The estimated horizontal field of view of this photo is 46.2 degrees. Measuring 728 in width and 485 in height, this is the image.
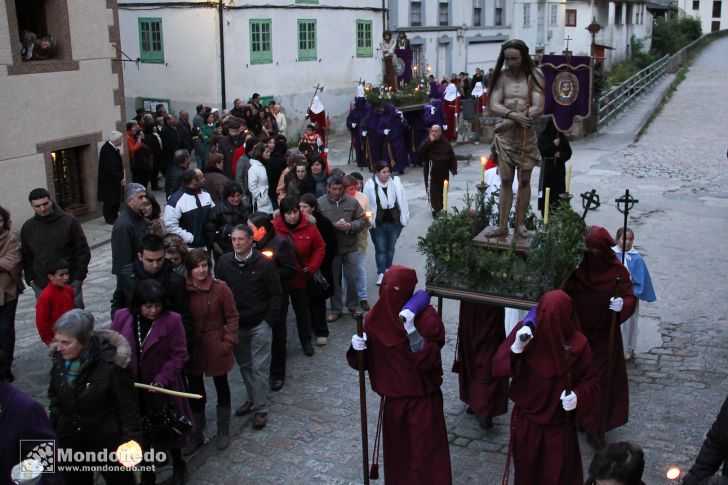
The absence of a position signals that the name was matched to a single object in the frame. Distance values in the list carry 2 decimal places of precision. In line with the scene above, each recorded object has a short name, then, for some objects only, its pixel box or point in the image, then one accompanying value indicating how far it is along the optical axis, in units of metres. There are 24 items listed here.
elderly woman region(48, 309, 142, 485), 5.49
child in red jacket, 7.61
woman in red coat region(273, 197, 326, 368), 8.86
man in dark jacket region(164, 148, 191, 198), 11.30
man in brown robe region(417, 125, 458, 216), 14.37
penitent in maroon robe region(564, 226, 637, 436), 7.16
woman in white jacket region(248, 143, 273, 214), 12.08
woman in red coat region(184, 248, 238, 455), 6.95
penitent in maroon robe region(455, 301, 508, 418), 7.48
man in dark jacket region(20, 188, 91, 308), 8.40
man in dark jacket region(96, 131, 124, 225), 15.09
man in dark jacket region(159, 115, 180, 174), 17.67
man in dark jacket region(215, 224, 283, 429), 7.55
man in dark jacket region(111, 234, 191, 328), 6.82
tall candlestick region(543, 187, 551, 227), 7.30
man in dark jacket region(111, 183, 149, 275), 8.20
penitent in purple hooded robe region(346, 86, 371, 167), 20.11
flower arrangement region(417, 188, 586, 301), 6.72
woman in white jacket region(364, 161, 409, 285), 10.98
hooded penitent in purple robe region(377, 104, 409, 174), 19.45
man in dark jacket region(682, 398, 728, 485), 4.86
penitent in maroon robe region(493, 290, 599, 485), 5.75
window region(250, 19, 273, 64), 24.58
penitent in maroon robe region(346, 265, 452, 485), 6.13
